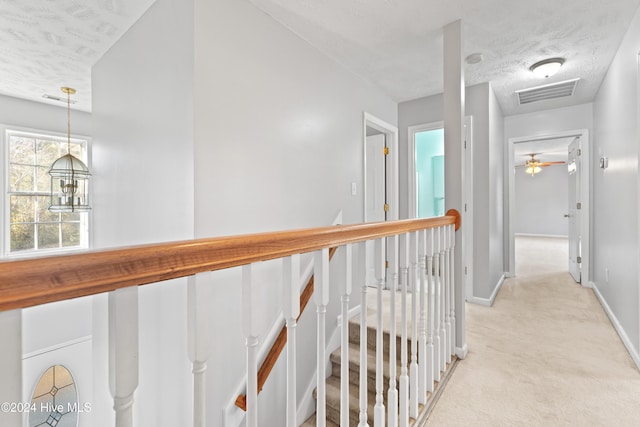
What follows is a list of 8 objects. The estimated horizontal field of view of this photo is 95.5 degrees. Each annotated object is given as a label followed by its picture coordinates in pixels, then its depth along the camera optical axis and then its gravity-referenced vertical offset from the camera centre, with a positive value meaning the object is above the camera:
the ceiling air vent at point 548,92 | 3.35 +1.46
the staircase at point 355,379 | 2.05 -1.26
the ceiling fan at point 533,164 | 7.69 +1.31
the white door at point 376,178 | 4.03 +0.49
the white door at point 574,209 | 4.11 +0.03
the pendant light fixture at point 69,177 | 2.76 +0.37
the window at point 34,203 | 3.55 +0.16
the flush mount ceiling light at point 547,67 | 2.75 +1.40
